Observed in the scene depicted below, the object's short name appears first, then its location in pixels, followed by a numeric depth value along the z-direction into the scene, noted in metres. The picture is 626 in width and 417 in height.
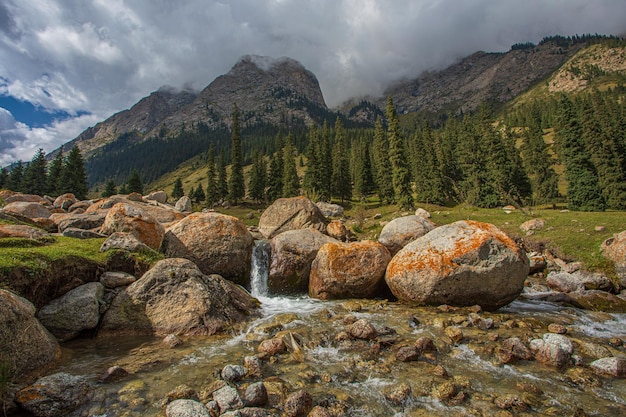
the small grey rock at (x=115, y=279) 11.71
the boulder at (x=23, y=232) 12.54
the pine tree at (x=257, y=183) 90.81
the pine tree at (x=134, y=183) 89.18
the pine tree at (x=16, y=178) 73.28
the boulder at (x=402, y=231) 19.45
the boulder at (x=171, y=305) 10.69
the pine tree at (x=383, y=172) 71.19
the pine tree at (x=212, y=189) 91.75
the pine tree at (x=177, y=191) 125.56
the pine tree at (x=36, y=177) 71.88
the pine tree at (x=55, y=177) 70.25
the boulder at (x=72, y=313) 9.61
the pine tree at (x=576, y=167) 45.69
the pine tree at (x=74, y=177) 69.38
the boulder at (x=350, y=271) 15.99
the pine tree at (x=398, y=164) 53.75
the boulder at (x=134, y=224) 15.92
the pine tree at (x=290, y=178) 79.19
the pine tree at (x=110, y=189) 82.06
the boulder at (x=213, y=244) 16.59
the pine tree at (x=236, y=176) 90.88
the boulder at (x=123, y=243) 13.08
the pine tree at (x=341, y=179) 82.12
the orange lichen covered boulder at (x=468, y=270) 13.46
